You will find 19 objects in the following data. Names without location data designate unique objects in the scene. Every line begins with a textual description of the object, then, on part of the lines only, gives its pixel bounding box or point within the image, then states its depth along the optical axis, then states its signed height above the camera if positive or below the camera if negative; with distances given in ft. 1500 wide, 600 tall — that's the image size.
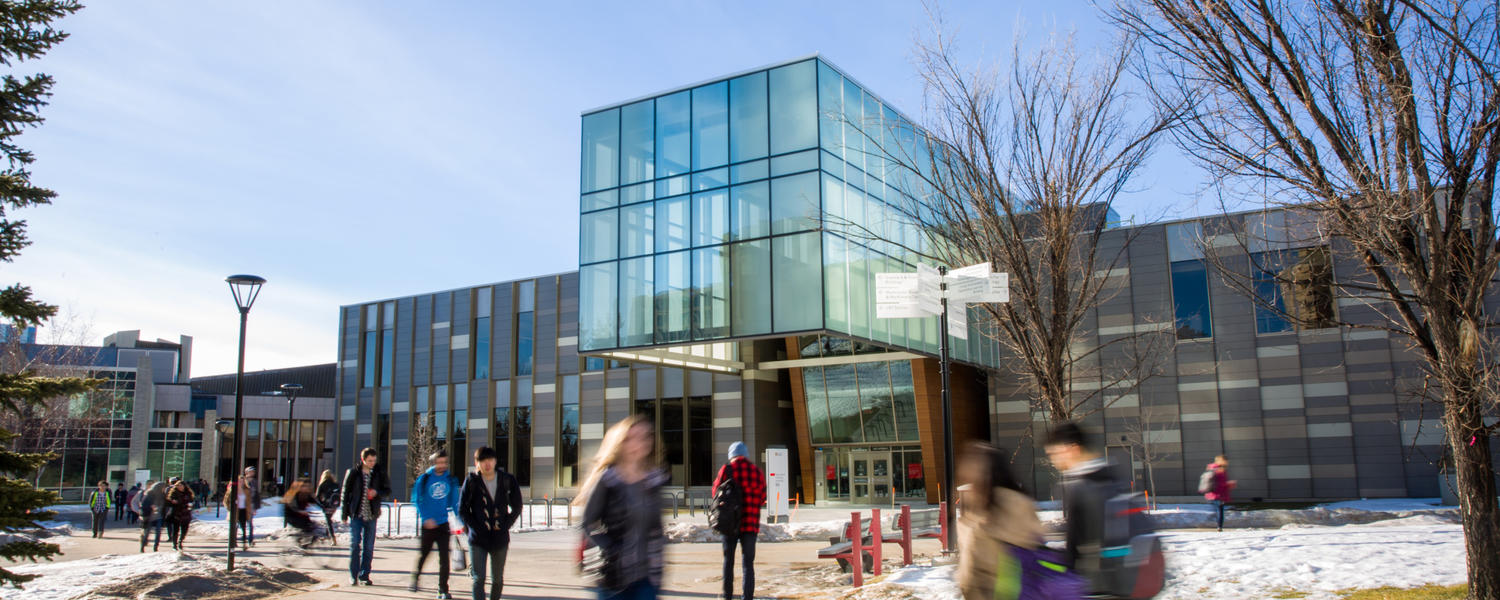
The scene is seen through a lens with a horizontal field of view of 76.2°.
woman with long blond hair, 16.70 -1.61
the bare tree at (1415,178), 28.43 +7.19
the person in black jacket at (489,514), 29.99 -2.79
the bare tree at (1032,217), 44.96 +9.76
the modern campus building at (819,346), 85.20 +7.86
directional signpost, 40.60 +5.47
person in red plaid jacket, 30.86 -2.61
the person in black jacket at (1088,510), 16.62 -1.62
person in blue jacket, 33.58 -2.76
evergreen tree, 30.07 +6.76
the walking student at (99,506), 83.20 -6.55
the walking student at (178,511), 61.31 -5.20
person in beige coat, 15.89 -1.72
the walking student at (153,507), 65.36 -5.25
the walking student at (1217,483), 62.39 -4.40
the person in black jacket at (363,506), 38.93 -3.23
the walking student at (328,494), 49.08 -3.47
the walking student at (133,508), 93.70 -8.05
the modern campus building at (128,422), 146.41 +1.32
